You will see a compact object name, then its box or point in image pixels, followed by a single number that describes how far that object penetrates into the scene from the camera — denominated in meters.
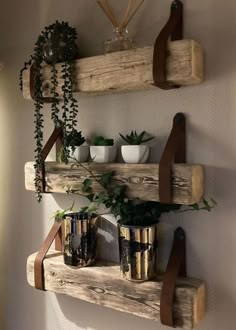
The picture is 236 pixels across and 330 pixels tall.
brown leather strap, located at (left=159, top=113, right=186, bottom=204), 1.03
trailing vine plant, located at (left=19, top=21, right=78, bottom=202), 1.20
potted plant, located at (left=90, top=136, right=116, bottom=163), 1.21
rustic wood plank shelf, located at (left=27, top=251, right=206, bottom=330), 1.04
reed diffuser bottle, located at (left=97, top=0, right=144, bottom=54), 1.16
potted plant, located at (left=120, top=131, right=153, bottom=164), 1.14
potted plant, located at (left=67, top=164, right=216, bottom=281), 1.11
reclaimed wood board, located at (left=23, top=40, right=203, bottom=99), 1.00
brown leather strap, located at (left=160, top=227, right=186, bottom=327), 1.05
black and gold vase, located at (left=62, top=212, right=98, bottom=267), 1.25
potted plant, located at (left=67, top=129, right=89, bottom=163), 1.23
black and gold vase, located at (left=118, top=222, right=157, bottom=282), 1.11
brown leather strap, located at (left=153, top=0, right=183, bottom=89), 1.02
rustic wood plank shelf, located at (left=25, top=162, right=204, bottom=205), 1.02
